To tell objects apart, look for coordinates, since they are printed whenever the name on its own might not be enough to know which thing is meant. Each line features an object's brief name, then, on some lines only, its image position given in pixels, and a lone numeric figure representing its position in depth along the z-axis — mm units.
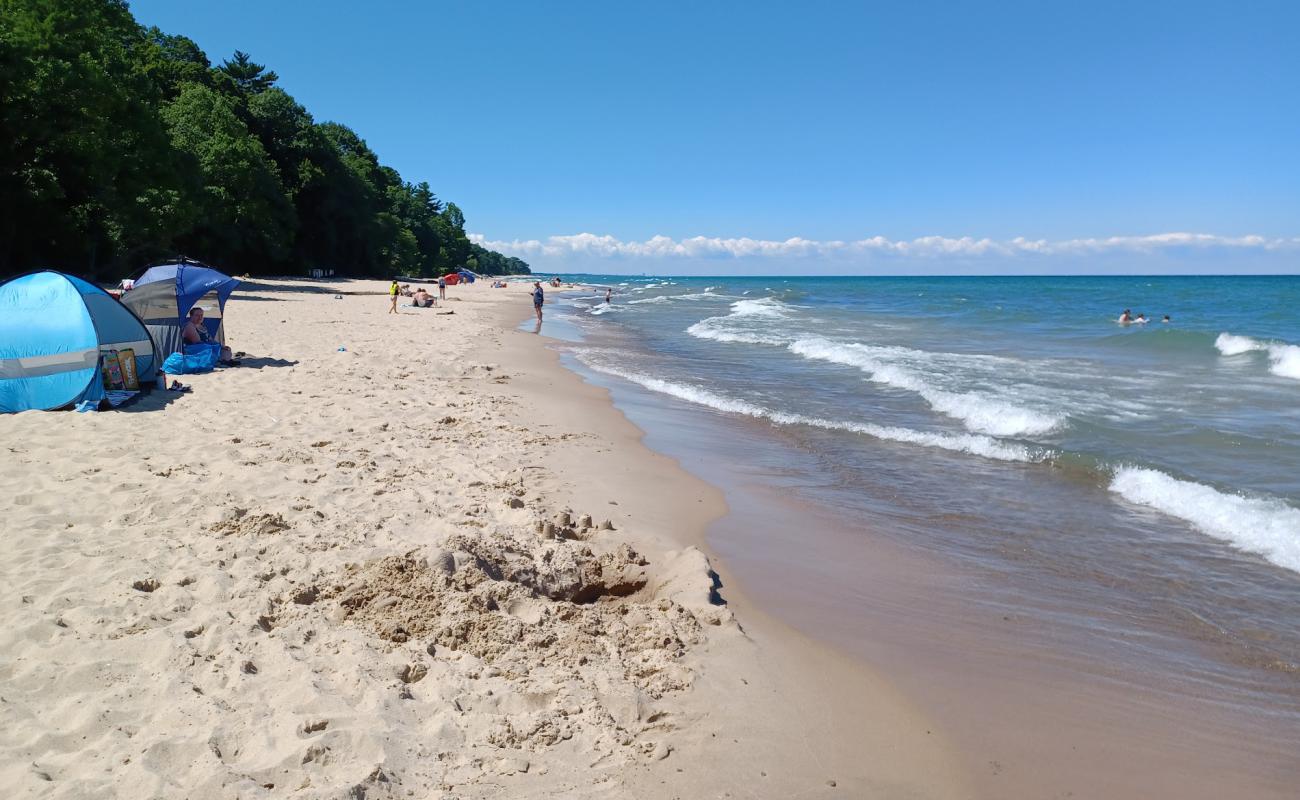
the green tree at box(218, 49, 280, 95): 58594
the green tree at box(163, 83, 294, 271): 34844
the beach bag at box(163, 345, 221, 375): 11383
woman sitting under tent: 12039
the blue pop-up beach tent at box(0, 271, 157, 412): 8602
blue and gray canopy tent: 12047
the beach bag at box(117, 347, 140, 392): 9547
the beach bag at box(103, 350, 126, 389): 9242
